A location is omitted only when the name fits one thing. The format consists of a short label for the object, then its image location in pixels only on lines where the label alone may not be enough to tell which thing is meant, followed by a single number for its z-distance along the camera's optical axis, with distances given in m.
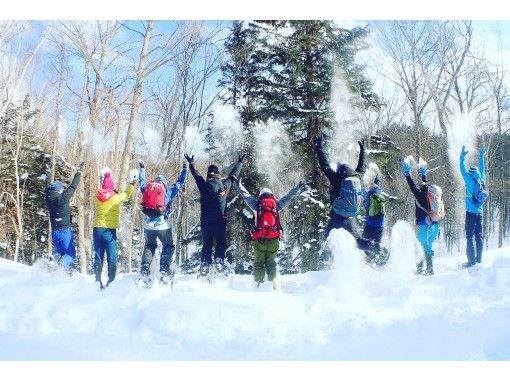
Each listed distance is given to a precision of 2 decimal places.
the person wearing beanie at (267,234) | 6.47
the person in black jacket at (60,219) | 7.12
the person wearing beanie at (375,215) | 7.67
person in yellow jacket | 6.69
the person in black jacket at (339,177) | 6.85
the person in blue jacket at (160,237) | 6.60
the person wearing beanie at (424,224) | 7.29
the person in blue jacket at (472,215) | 7.38
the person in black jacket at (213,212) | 6.93
